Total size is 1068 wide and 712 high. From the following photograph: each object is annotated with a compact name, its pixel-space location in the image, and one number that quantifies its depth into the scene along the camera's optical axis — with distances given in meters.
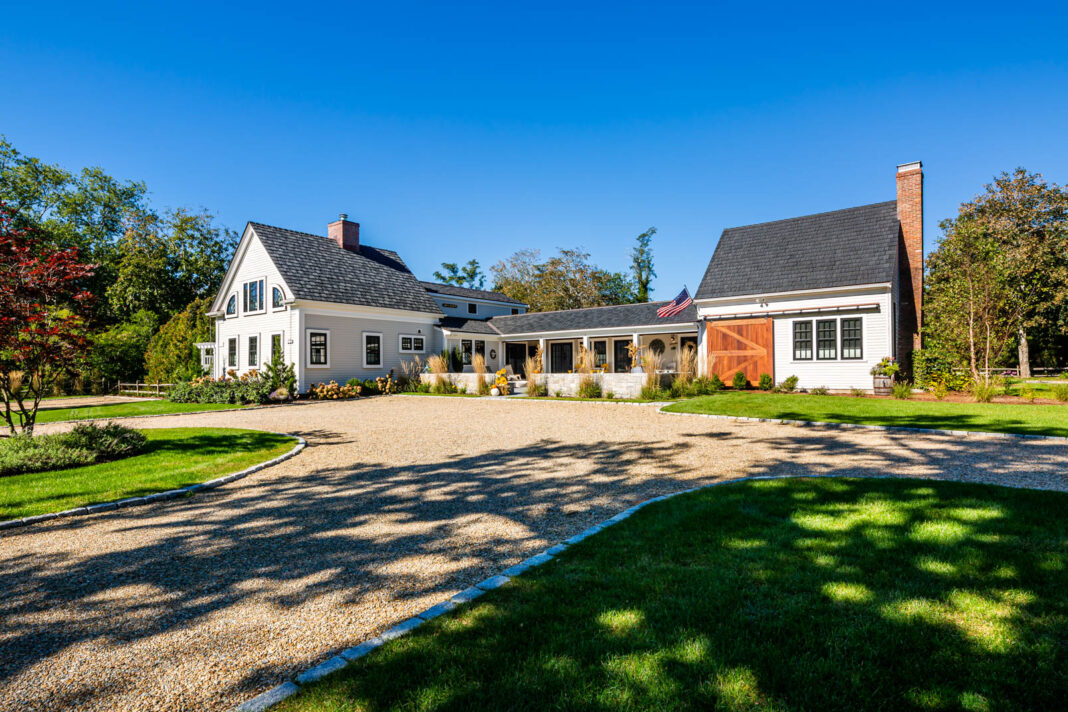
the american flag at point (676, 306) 20.64
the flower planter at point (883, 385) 15.90
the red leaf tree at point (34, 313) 7.48
